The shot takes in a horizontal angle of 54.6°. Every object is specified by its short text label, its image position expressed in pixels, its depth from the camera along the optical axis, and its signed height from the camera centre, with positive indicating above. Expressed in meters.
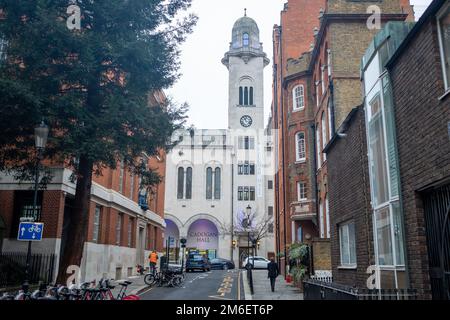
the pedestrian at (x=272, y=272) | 20.27 -0.51
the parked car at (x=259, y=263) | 44.84 -0.23
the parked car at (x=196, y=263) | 37.22 -0.22
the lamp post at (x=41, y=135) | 12.05 +3.36
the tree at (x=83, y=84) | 13.36 +5.72
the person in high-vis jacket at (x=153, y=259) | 27.48 +0.04
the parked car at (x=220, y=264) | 45.53 -0.36
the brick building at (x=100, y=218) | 18.91 +2.23
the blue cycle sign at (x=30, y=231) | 11.78 +0.76
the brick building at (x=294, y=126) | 26.88 +8.64
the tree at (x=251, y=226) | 56.14 +4.45
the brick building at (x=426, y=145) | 6.97 +1.97
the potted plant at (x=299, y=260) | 19.74 +0.04
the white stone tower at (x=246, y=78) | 63.91 +26.89
